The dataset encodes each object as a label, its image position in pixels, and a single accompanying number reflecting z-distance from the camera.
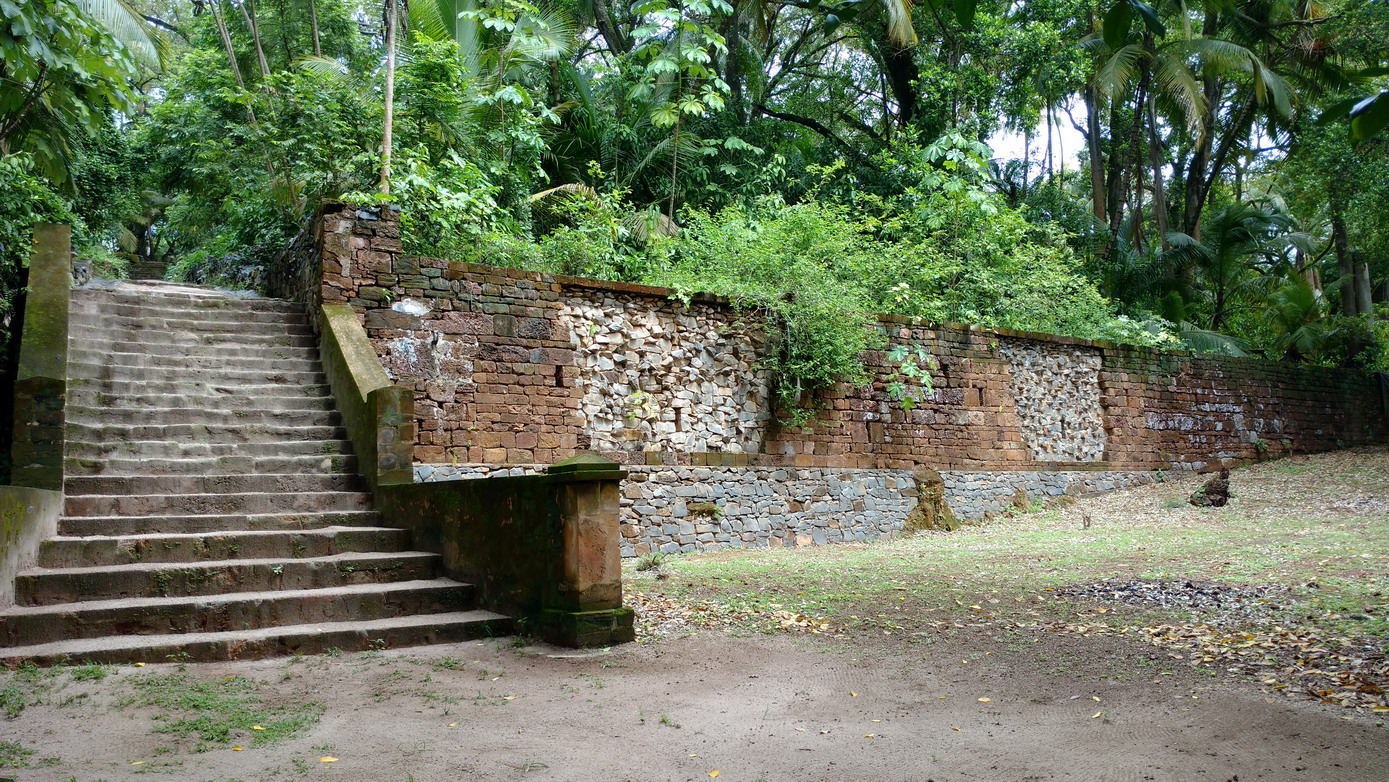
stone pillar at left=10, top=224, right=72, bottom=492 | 6.14
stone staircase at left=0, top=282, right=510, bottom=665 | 5.27
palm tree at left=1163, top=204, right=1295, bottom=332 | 19.41
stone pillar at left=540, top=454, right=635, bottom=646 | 5.38
